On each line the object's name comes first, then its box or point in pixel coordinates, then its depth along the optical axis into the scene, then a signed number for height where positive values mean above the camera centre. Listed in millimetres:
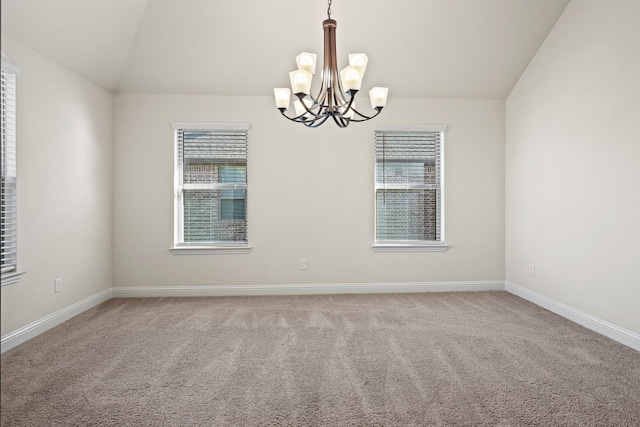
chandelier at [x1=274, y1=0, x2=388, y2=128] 2578 +918
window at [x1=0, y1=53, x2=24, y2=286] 2814 +248
